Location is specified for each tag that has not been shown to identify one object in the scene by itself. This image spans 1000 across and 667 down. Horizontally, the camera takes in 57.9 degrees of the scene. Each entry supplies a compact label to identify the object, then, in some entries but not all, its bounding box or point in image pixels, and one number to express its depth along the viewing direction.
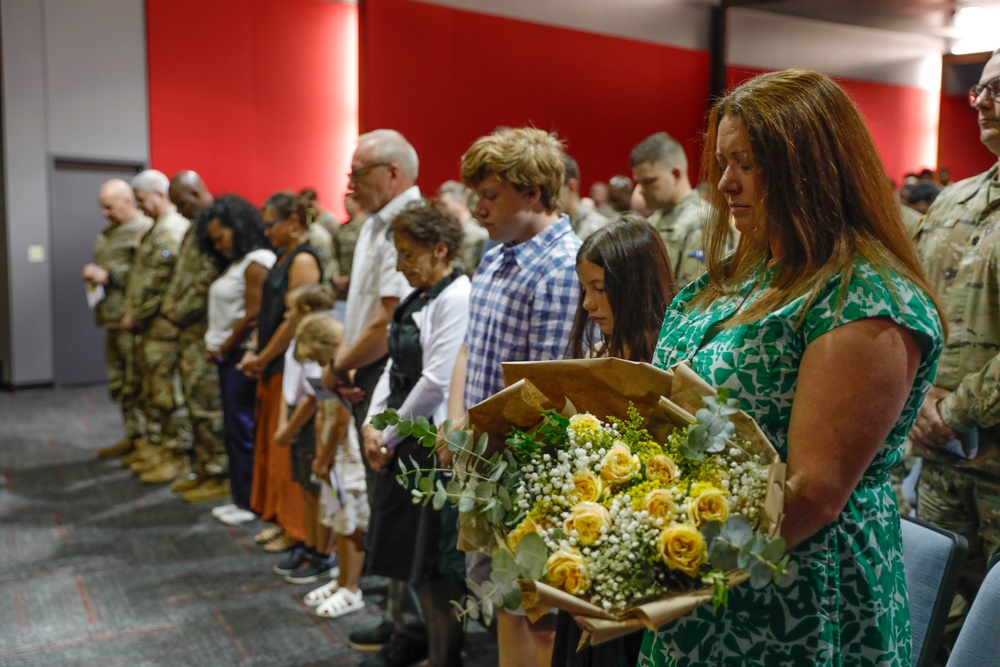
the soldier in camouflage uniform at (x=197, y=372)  4.73
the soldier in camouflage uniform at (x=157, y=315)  5.11
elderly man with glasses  2.88
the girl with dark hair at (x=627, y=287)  1.85
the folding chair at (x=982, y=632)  1.24
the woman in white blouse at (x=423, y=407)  2.54
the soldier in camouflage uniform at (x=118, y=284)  5.66
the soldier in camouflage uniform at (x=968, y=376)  2.07
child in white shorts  3.26
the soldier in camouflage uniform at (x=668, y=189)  3.77
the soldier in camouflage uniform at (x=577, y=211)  3.79
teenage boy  2.20
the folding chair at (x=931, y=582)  1.43
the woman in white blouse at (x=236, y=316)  4.39
